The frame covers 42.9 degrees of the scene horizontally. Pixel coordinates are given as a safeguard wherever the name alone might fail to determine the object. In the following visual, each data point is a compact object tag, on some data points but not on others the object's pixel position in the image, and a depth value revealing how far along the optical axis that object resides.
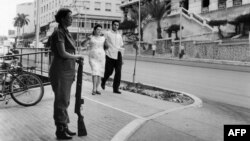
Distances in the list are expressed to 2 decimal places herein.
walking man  8.31
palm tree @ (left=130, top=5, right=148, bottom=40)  45.01
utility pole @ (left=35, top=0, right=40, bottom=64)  20.35
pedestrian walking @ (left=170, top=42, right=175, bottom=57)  34.22
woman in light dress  7.90
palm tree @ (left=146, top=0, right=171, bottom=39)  39.43
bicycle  7.09
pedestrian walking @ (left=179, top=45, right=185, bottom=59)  32.03
